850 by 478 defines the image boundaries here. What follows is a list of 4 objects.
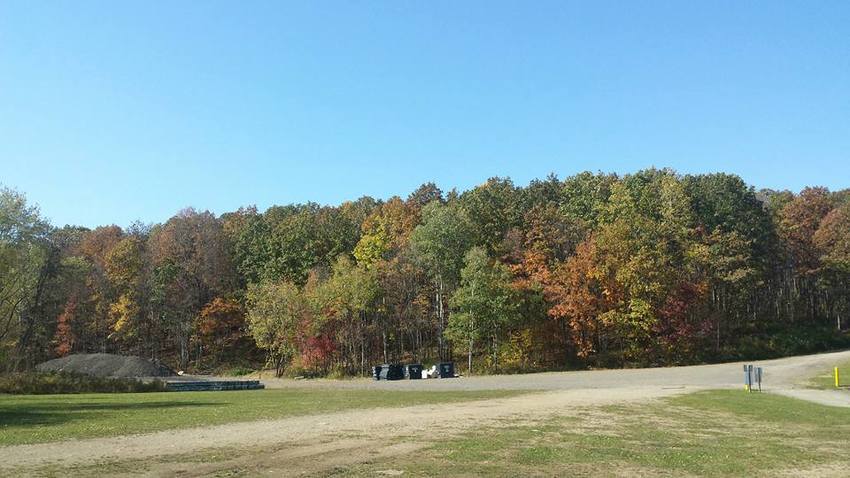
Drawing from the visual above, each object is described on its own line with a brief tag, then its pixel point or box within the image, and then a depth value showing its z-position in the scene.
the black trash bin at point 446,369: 61.34
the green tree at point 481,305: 65.44
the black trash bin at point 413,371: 61.44
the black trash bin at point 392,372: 61.41
